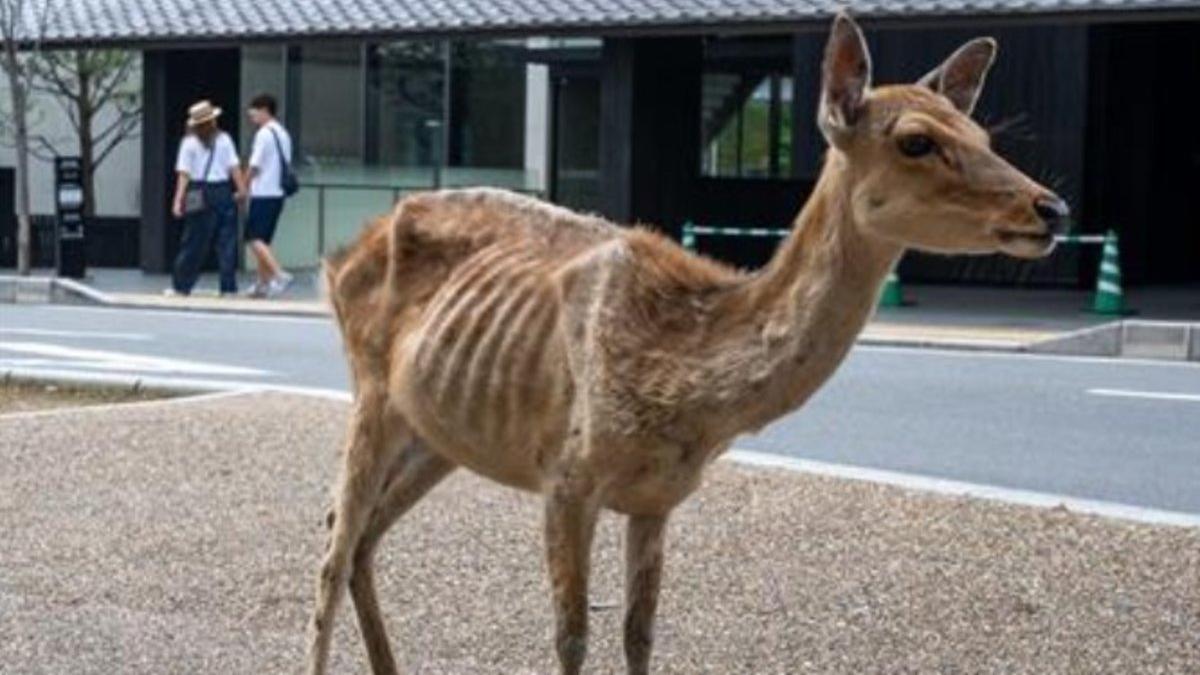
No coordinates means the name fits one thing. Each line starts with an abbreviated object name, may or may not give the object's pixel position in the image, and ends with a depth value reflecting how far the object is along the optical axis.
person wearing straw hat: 23.00
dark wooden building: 23.56
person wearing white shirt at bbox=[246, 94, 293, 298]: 22.39
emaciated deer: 4.79
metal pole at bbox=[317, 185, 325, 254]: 29.50
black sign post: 27.17
